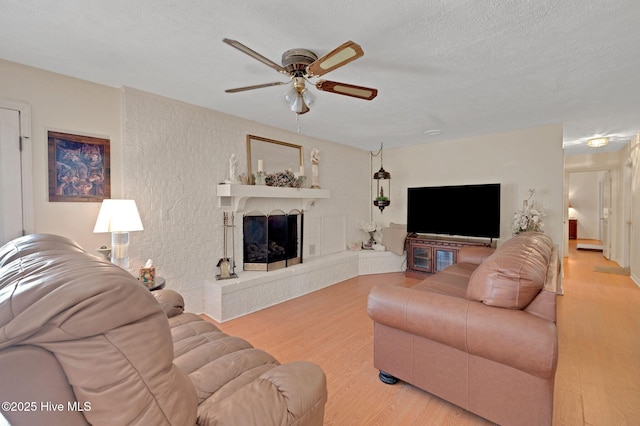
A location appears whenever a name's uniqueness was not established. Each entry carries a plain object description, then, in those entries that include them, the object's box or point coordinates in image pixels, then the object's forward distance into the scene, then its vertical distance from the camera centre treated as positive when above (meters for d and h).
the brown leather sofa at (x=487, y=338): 1.47 -0.74
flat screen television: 4.37 -0.06
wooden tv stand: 4.59 -0.77
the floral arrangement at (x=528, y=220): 3.84 -0.19
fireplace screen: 3.80 -0.47
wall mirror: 3.84 +0.75
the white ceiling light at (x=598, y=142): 4.46 +0.99
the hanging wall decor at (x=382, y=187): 5.38 +0.39
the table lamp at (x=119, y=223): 2.40 -0.13
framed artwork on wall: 2.44 +0.35
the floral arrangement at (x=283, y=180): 3.94 +0.38
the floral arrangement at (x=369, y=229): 5.54 -0.43
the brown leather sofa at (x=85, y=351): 0.57 -0.31
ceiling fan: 1.95 +0.85
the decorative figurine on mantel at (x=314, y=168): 4.58 +0.63
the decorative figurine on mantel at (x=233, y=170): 3.46 +0.45
